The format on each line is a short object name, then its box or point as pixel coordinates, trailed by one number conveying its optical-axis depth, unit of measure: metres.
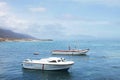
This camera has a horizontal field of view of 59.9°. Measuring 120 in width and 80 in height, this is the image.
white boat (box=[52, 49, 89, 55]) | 41.37
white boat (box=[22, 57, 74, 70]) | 22.24
